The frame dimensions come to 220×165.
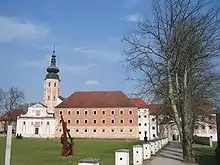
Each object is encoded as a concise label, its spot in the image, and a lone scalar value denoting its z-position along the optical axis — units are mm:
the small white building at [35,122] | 64841
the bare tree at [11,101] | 50835
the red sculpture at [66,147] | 18248
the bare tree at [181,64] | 14595
